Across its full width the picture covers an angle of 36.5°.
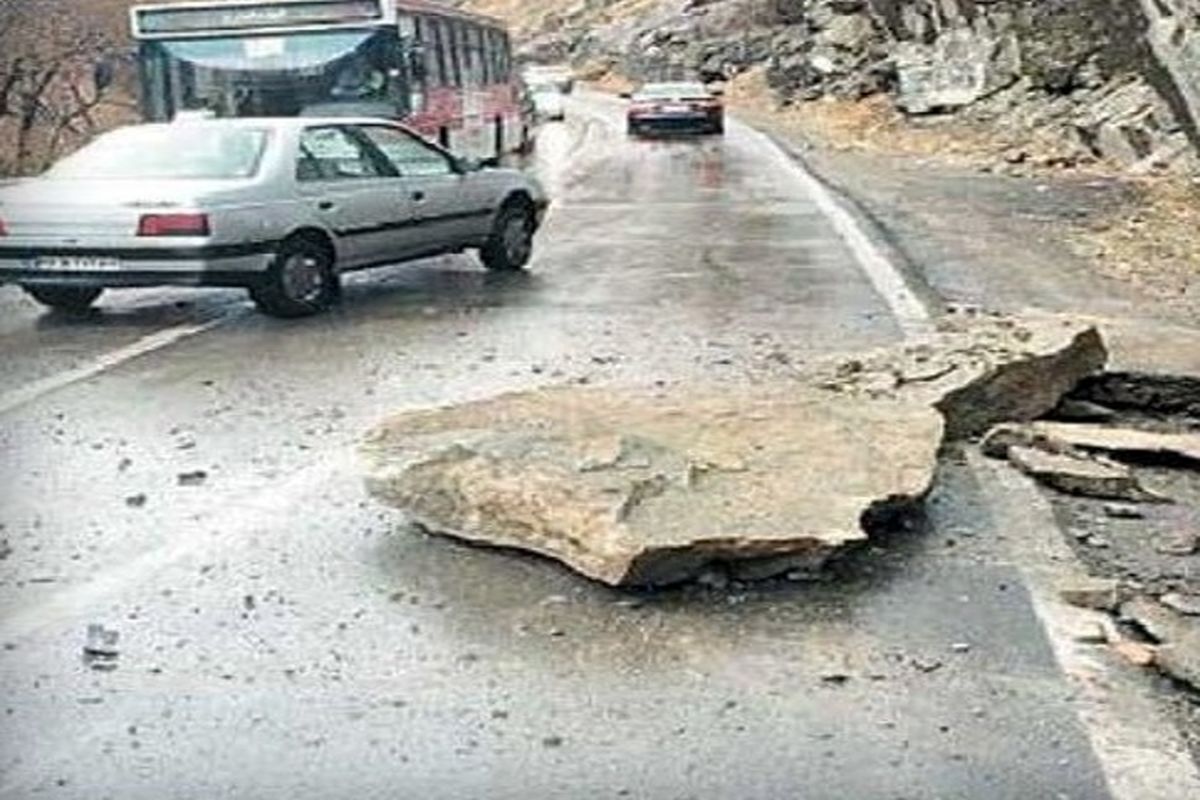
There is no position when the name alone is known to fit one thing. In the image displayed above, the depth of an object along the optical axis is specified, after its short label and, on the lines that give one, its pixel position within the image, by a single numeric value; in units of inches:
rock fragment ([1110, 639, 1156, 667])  209.2
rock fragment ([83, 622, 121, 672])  209.2
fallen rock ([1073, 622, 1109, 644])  217.0
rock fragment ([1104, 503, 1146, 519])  277.9
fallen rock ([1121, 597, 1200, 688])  205.0
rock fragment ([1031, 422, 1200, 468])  310.5
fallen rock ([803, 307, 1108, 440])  327.6
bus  821.2
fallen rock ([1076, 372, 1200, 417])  355.9
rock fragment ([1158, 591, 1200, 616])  229.6
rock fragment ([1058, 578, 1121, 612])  230.4
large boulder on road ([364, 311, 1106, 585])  238.8
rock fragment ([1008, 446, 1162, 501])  289.0
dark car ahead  1750.7
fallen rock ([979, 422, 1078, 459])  310.0
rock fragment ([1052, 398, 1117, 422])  340.8
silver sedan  470.0
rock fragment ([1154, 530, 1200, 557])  259.6
